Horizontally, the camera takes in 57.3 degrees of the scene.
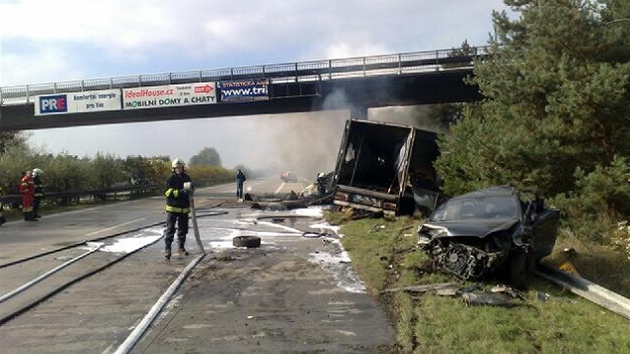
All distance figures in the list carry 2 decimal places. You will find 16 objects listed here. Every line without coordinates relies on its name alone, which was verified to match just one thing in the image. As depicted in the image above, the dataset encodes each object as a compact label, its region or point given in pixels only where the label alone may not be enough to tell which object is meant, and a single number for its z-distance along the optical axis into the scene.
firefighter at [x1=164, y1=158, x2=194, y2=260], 10.79
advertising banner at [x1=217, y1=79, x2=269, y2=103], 31.95
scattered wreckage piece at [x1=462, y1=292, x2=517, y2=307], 6.80
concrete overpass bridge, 30.20
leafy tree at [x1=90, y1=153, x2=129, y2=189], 31.52
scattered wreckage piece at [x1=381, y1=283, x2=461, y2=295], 7.59
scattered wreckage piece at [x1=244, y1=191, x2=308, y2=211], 21.83
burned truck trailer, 16.22
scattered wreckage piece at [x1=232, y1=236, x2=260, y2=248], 11.91
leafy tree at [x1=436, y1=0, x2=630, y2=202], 12.05
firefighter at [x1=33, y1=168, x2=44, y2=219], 19.23
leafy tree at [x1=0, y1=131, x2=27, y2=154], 39.09
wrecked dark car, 7.73
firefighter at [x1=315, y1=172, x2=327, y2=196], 23.93
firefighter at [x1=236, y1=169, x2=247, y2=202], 29.53
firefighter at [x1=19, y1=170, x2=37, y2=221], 18.59
